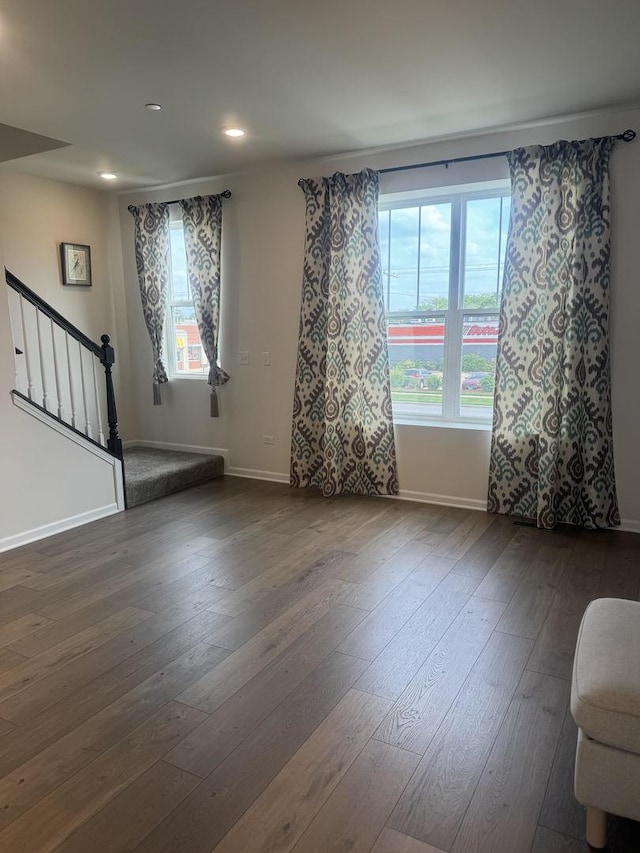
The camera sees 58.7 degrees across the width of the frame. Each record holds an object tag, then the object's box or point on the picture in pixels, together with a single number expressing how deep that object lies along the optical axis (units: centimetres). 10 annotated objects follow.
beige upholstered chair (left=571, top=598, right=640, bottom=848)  140
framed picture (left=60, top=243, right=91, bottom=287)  527
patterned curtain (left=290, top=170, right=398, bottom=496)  446
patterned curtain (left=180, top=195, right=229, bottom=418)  511
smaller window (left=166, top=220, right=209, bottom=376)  564
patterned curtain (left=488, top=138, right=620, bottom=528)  372
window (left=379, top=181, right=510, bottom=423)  428
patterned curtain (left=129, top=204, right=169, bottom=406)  543
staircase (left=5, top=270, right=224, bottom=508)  390
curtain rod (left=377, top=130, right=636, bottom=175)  355
